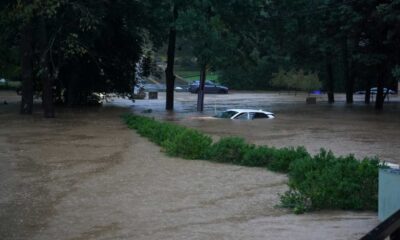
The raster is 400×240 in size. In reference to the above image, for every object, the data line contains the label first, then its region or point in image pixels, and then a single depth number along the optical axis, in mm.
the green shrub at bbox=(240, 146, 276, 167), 16453
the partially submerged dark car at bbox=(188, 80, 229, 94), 77625
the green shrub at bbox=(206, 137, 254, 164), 17469
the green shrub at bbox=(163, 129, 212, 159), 18391
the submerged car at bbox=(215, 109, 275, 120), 33875
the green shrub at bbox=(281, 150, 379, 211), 10625
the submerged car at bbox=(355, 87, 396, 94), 77462
